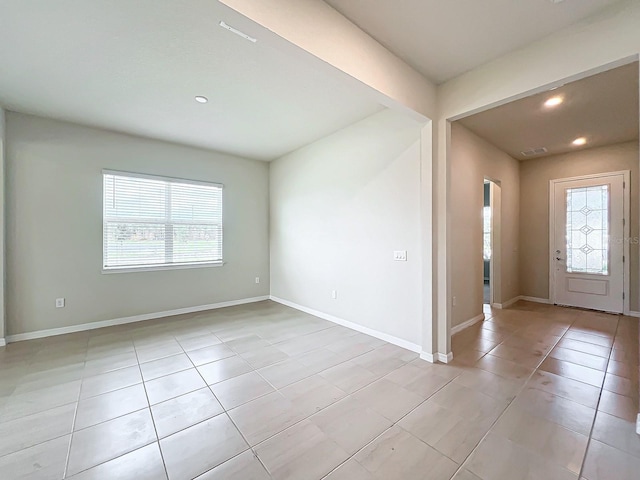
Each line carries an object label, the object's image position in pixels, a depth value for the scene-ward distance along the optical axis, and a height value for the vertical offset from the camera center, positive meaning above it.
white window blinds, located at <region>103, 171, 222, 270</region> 4.03 +0.30
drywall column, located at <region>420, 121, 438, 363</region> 2.77 -0.06
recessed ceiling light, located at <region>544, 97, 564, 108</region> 2.96 +1.57
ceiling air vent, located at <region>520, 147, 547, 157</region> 4.69 +1.60
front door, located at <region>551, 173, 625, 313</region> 4.41 -0.04
